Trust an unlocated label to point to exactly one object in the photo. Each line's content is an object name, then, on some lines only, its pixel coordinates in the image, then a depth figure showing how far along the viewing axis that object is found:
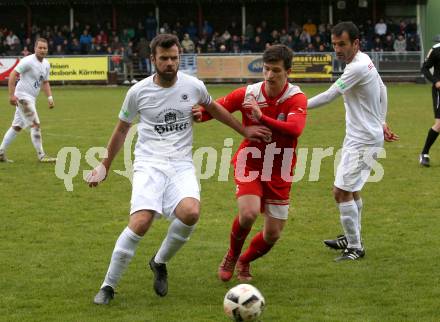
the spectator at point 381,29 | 38.20
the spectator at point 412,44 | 35.78
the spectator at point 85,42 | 38.72
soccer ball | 5.39
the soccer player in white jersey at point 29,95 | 14.21
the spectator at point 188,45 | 37.56
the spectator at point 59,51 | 39.03
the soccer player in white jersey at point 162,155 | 6.21
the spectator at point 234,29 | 41.48
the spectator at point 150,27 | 40.78
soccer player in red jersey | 6.64
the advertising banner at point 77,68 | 35.44
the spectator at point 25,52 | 36.13
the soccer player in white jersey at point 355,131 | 7.52
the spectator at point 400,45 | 36.36
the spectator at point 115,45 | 37.88
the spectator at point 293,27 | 38.94
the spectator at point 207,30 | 40.50
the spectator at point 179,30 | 40.04
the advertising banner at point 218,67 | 34.62
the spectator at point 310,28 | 39.84
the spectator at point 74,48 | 38.66
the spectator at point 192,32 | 40.46
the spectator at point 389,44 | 36.94
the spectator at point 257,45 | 37.83
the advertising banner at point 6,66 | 35.19
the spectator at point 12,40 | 39.79
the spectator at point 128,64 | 36.38
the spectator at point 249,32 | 39.91
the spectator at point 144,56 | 36.81
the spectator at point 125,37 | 40.64
